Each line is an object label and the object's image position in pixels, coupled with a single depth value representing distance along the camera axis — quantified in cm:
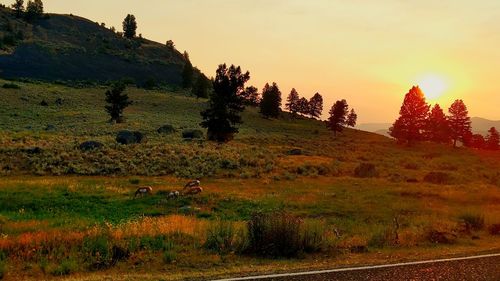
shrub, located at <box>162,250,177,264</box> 1072
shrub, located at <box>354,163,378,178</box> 4384
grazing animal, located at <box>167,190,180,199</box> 2592
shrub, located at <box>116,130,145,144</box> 5344
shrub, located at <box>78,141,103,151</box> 4556
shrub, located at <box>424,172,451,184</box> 4178
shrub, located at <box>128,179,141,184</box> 3247
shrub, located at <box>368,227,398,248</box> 1352
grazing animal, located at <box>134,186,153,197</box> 2626
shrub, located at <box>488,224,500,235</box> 1672
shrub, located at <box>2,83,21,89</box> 9031
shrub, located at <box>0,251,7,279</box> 928
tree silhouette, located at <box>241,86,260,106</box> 14375
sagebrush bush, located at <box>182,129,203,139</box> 6544
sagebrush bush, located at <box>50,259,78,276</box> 960
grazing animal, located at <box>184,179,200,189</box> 2894
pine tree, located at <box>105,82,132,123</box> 7233
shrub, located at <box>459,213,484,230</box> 1767
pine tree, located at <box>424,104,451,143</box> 10852
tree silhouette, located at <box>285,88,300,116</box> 14350
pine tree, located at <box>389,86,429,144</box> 9144
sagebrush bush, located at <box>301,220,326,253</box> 1215
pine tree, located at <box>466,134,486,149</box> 11674
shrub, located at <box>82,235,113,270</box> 1019
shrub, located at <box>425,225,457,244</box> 1436
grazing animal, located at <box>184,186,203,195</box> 2698
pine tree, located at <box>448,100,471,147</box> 10338
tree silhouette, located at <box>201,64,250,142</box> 5603
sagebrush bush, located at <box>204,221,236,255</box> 1181
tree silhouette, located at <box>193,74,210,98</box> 12316
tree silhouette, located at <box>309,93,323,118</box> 14650
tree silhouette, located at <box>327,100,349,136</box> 10600
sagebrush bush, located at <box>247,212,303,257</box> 1178
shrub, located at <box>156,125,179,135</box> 6694
